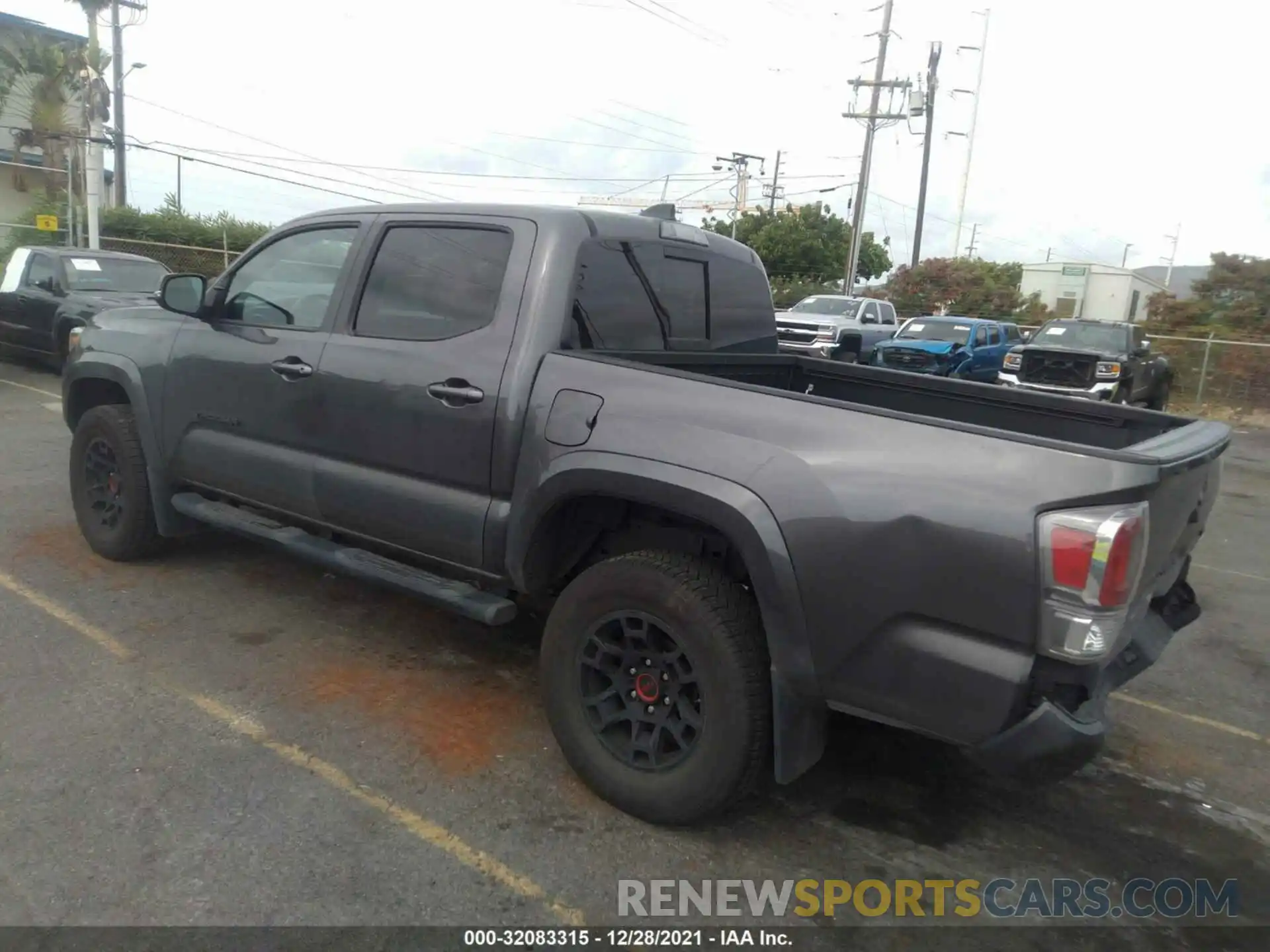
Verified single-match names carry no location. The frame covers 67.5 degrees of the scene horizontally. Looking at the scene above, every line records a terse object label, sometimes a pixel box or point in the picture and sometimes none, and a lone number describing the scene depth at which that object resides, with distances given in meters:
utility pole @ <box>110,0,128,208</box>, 29.44
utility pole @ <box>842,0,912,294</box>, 30.48
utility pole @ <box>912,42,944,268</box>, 35.91
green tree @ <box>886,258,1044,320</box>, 31.25
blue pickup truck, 17.66
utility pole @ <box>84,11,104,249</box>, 19.48
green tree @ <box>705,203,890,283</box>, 47.38
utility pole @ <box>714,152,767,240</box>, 57.66
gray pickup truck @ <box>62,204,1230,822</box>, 2.42
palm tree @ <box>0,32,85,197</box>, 28.59
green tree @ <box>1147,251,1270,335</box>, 21.53
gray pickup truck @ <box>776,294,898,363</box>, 18.39
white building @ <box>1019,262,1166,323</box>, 42.38
